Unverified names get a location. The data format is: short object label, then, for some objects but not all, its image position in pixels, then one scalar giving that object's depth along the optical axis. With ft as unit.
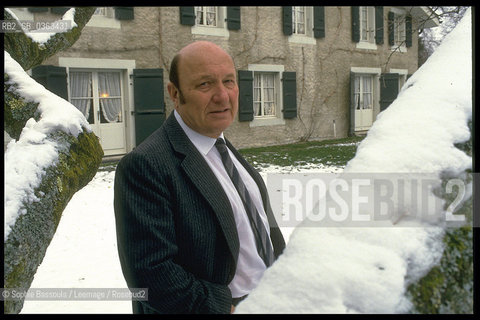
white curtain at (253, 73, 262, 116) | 42.23
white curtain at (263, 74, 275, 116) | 42.93
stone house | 32.09
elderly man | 4.53
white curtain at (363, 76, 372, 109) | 51.80
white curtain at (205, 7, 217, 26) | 38.32
